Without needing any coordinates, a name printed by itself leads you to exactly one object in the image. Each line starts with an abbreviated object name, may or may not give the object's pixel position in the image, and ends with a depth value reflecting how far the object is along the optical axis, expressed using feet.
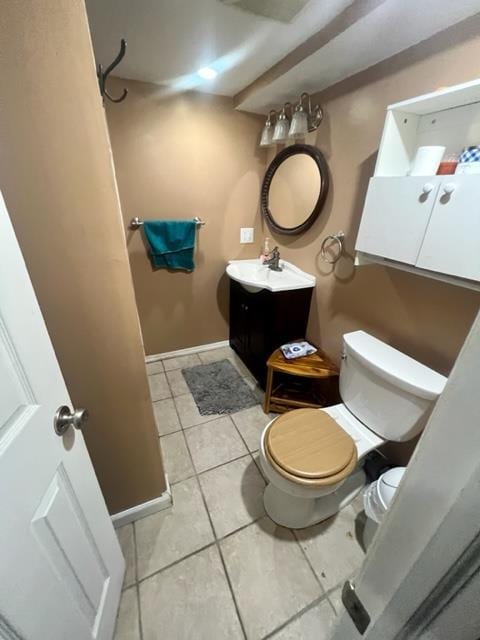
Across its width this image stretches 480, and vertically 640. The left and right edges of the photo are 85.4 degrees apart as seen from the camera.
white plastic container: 3.32
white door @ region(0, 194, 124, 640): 1.49
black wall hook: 2.69
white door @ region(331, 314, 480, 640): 0.97
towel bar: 6.40
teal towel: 6.61
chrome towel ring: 5.20
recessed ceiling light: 4.97
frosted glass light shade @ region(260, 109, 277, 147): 6.02
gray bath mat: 6.32
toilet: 3.41
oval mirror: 5.46
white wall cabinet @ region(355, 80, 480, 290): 2.85
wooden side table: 5.24
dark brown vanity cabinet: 5.83
